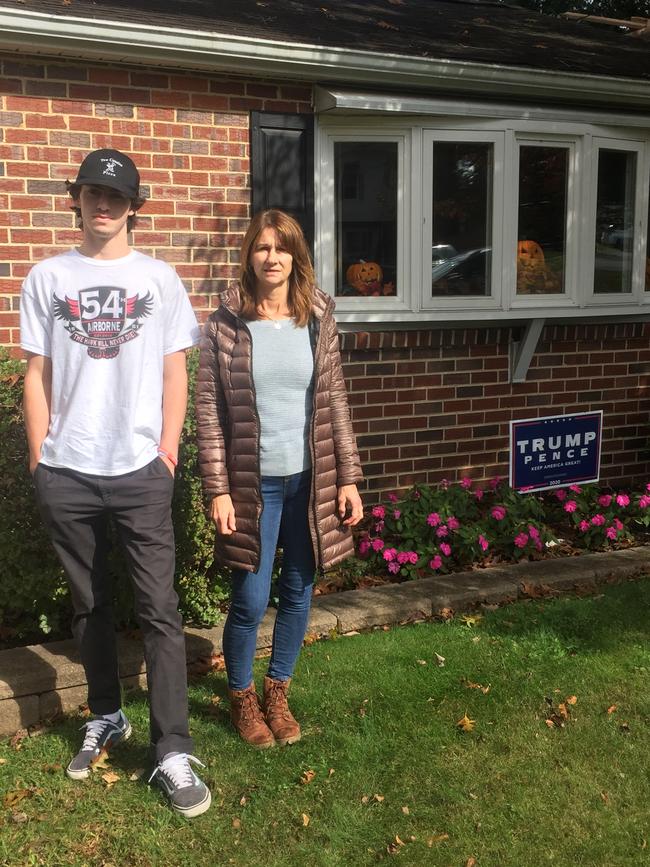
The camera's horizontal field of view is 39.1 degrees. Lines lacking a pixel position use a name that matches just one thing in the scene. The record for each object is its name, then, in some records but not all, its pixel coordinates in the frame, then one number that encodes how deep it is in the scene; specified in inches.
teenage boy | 111.0
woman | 122.3
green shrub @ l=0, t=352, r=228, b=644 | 143.8
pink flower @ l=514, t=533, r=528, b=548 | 207.0
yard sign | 230.8
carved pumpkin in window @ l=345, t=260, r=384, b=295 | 225.0
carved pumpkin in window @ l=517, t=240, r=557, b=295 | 242.7
